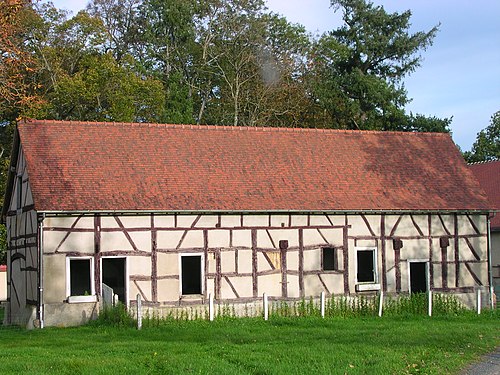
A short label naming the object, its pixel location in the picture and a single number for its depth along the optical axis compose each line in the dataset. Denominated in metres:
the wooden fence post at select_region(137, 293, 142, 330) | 21.69
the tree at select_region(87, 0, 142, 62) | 49.88
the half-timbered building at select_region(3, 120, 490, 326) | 24.59
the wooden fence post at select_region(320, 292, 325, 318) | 25.23
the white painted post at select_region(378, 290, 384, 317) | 25.73
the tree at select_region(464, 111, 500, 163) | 57.09
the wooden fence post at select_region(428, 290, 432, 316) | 26.17
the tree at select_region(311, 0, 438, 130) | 47.56
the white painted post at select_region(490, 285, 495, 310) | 28.19
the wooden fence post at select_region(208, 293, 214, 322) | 23.92
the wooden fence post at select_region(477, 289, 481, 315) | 26.55
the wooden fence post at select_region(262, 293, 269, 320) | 24.44
